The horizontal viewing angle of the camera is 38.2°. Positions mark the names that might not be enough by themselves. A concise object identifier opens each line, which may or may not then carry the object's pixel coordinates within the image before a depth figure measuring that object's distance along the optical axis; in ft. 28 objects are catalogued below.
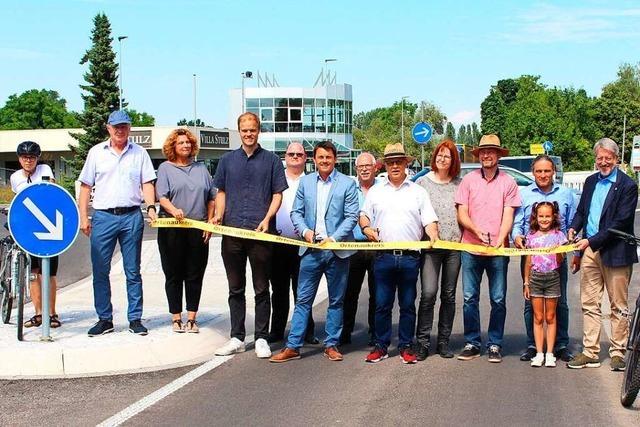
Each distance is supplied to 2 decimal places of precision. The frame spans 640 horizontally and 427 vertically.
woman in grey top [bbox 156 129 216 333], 29.50
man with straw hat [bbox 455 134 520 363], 27.32
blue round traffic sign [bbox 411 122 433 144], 88.22
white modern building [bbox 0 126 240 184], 232.94
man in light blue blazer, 27.78
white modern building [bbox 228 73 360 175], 285.23
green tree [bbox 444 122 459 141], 571.52
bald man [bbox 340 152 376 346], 30.25
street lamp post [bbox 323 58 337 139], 281.54
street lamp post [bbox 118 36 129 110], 207.64
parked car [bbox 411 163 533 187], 83.46
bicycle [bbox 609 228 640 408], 21.63
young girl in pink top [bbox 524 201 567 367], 26.91
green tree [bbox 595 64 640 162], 357.41
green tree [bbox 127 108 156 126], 451.48
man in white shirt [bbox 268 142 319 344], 29.86
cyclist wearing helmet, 30.71
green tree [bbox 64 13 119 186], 222.48
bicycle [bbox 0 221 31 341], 28.78
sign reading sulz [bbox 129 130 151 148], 231.30
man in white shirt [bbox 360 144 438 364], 27.20
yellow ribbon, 26.91
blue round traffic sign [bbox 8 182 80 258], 27.63
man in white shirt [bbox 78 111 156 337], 29.01
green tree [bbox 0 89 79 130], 401.08
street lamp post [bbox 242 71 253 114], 258.26
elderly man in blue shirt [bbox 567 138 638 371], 25.93
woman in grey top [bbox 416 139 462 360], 27.73
